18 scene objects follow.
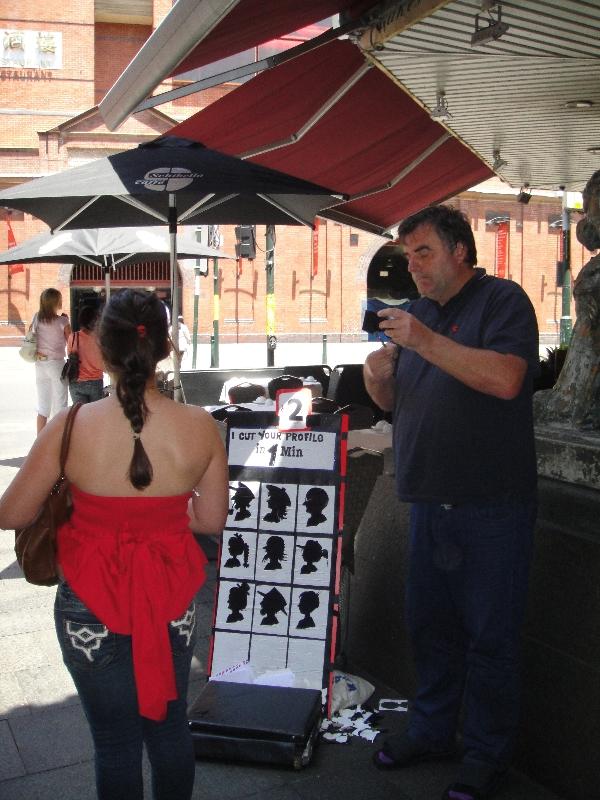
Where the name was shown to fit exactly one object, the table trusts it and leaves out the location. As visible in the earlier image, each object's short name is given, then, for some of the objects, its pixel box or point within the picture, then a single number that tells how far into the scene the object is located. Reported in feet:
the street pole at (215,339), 74.22
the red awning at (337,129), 20.04
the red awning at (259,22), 14.56
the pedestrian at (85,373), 31.78
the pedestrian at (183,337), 58.81
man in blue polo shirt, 9.12
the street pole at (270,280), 60.03
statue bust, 11.63
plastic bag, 12.28
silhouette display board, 11.93
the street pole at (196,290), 73.67
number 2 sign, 11.91
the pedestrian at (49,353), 34.09
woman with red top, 7.33
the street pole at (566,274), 54.49
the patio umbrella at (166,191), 17.17
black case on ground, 10.70
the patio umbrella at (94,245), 31.94
